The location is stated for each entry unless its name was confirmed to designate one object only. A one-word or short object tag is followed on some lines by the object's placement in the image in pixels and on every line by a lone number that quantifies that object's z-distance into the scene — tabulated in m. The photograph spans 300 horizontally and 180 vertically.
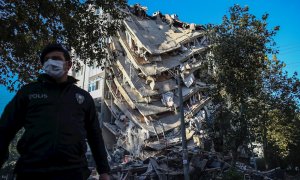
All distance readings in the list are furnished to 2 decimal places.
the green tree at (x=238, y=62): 19.62
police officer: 2.49
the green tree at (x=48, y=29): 9.88
